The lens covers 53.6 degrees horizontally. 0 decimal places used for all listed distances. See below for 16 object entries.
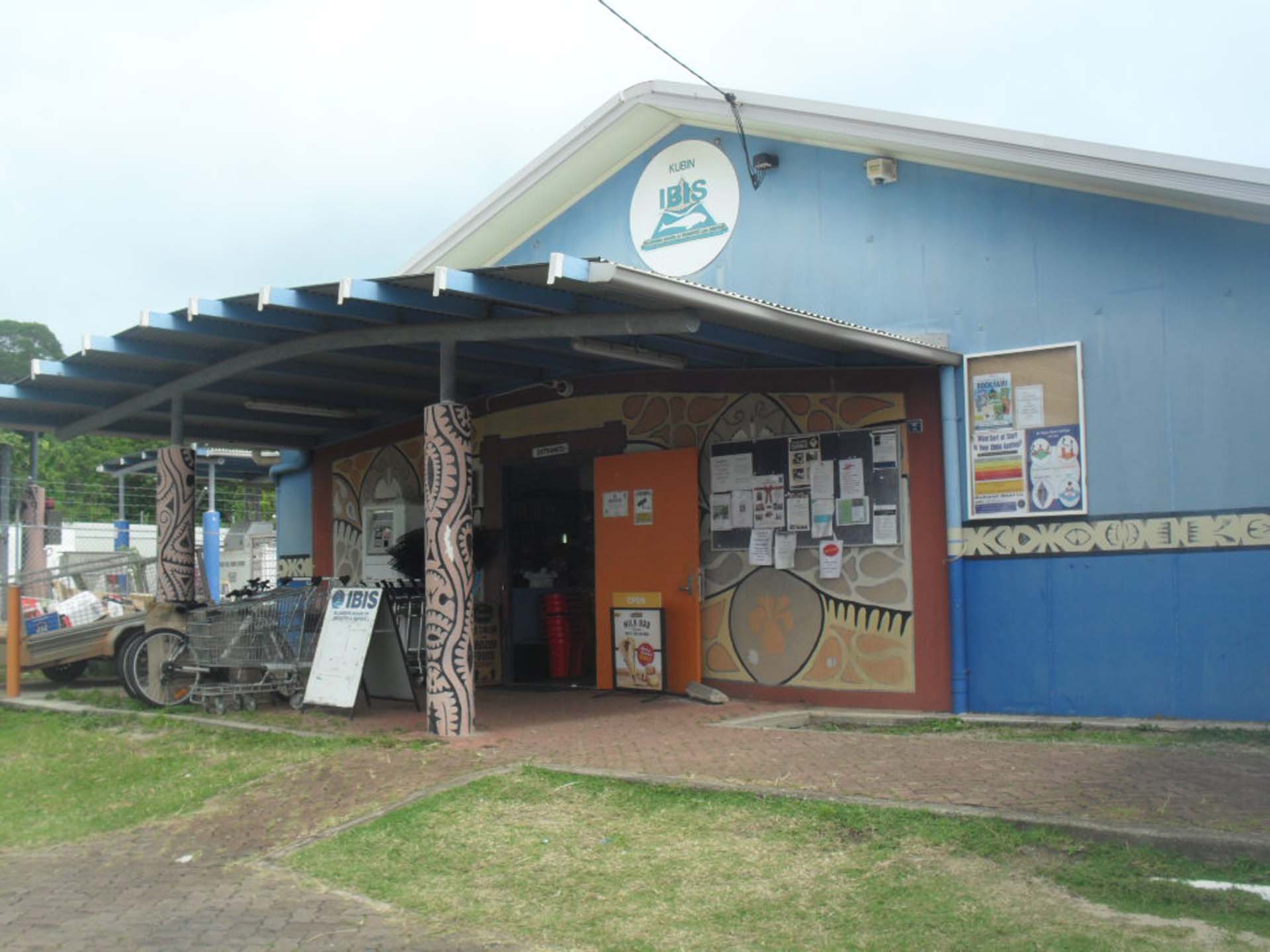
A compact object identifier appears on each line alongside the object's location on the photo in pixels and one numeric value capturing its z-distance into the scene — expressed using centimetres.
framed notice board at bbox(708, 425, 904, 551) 1106
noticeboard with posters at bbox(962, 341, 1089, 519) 1012
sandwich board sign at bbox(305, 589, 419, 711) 1070
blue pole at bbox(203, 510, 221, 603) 2358
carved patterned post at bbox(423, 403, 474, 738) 966
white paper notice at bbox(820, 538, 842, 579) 1127
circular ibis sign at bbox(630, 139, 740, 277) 1288
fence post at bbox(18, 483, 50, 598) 1678
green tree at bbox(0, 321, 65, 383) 5688
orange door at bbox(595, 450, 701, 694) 1204
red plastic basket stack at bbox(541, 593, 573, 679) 1367
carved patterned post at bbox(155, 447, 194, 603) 1291
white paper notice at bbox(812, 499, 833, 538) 1136
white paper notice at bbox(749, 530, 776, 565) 1173
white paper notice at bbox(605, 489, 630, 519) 1259
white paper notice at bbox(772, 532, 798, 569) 1158
